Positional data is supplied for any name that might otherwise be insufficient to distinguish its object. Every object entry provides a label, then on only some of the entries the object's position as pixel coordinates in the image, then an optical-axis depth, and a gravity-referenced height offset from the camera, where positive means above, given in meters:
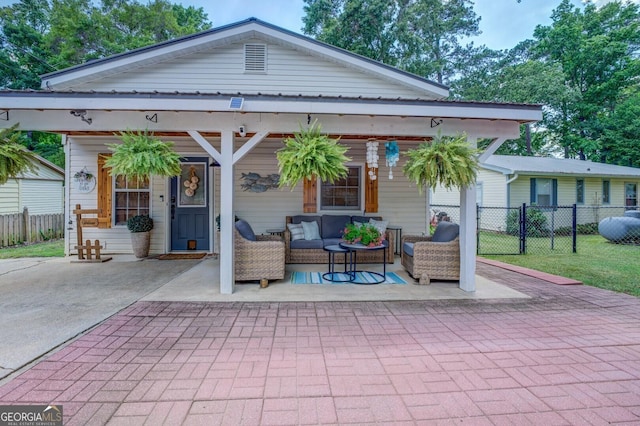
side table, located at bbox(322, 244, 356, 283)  4.96 -1.12
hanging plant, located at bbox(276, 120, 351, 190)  3.68 +0.61
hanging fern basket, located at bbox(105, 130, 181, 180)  3.68 +0.62
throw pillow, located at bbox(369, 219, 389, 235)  6.50 -0.31
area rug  4.96 -1.14
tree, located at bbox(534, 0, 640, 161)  17.28 +8.67
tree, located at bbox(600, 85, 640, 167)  16.97 +4.30
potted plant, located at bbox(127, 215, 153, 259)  6.51 -0.50
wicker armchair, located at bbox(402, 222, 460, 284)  4.80 -0.79
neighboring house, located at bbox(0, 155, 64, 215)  10.23 +0.57
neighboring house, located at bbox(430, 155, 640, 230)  11.96 +1.01
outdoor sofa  6.06 -0.63
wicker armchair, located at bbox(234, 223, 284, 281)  4.65 -0.76
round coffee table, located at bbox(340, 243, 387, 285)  4.75 -0.61
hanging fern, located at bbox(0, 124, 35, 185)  3.76 +0.66
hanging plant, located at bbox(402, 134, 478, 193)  3.80 +0.56
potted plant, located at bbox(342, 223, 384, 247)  4.84 -0.42
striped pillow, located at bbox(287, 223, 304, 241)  6.26 -0.46
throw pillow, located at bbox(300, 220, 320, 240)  6.30 -0.43
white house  6.70 +1.43
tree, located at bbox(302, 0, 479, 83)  14.11 +8.87
